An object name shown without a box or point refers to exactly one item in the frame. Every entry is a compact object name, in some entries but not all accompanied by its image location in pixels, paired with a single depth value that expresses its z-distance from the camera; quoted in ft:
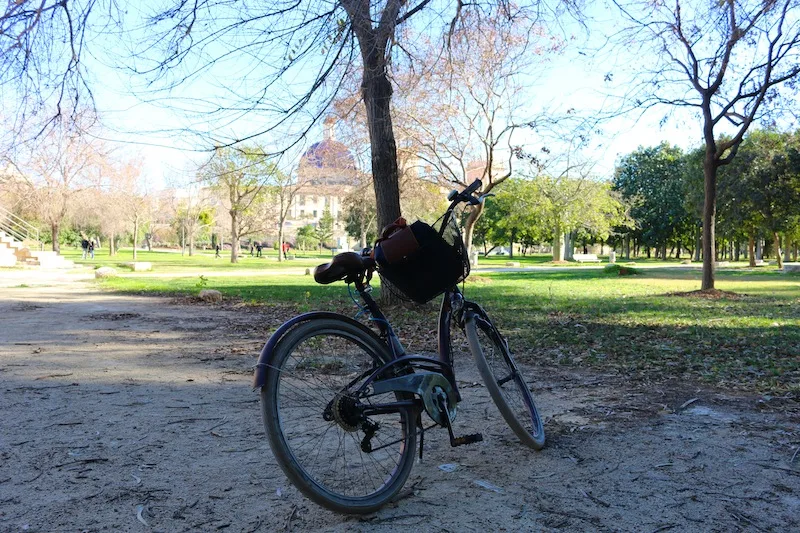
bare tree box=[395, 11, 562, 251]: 56.90
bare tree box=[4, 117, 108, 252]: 102.89
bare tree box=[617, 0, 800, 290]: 40.45
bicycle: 8.06
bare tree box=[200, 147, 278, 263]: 106.93
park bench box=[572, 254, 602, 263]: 160.72
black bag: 8.77
